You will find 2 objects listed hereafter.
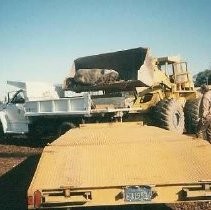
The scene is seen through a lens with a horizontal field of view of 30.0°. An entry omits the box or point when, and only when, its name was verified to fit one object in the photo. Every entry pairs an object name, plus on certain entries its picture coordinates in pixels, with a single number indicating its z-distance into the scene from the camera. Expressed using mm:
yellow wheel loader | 11602
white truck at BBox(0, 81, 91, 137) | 11320
